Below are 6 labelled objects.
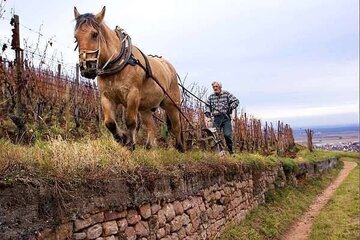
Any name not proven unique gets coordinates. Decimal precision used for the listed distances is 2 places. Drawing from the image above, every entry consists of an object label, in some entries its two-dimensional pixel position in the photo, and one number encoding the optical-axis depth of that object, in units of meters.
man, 11.41
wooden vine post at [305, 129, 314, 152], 36.77
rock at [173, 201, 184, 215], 7.01
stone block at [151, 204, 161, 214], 6.20
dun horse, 5.99
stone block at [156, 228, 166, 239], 6.29
